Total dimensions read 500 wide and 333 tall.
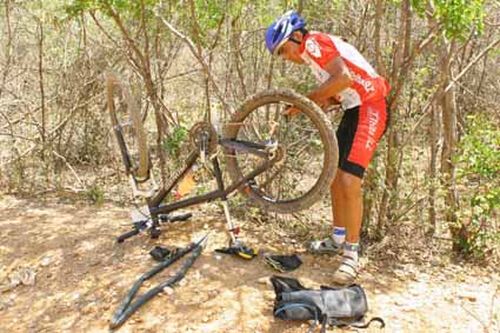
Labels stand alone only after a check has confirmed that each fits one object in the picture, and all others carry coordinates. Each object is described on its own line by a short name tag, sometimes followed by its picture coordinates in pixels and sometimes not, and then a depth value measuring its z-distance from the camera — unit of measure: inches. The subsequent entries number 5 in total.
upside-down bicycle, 142.6
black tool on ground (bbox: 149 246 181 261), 157.8
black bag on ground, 131.6
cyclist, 144.0
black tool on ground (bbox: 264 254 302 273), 155.6
